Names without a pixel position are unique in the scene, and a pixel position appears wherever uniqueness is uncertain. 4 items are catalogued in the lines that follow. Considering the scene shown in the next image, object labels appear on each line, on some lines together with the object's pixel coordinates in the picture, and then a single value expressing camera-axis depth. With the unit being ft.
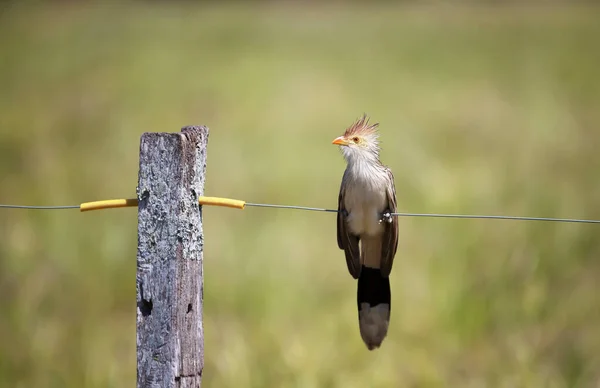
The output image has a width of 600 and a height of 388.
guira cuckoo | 29.25
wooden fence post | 19.11
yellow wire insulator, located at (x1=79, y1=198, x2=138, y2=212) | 20.78
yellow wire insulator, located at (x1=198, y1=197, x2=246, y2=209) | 20.18
